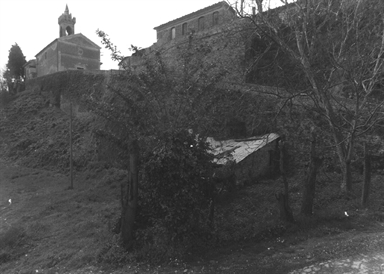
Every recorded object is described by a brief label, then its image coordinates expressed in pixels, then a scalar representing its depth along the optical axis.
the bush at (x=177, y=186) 6.57
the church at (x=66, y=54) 38.34
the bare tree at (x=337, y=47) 8.84
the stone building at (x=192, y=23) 24.95
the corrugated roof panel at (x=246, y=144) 10.30
